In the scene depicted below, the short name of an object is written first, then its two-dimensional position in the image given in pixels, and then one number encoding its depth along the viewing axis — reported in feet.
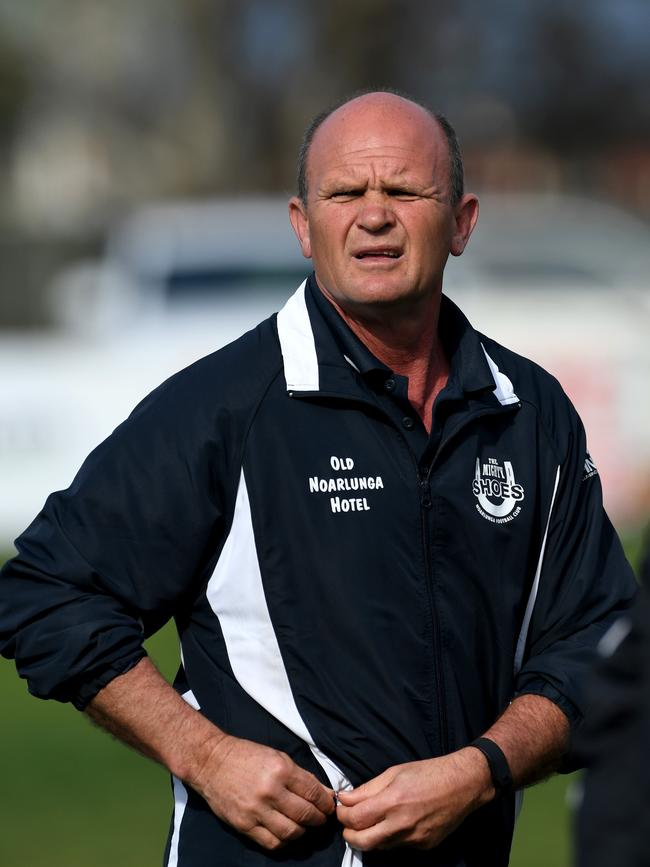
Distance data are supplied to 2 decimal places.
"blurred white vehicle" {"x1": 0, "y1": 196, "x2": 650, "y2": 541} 85.87
